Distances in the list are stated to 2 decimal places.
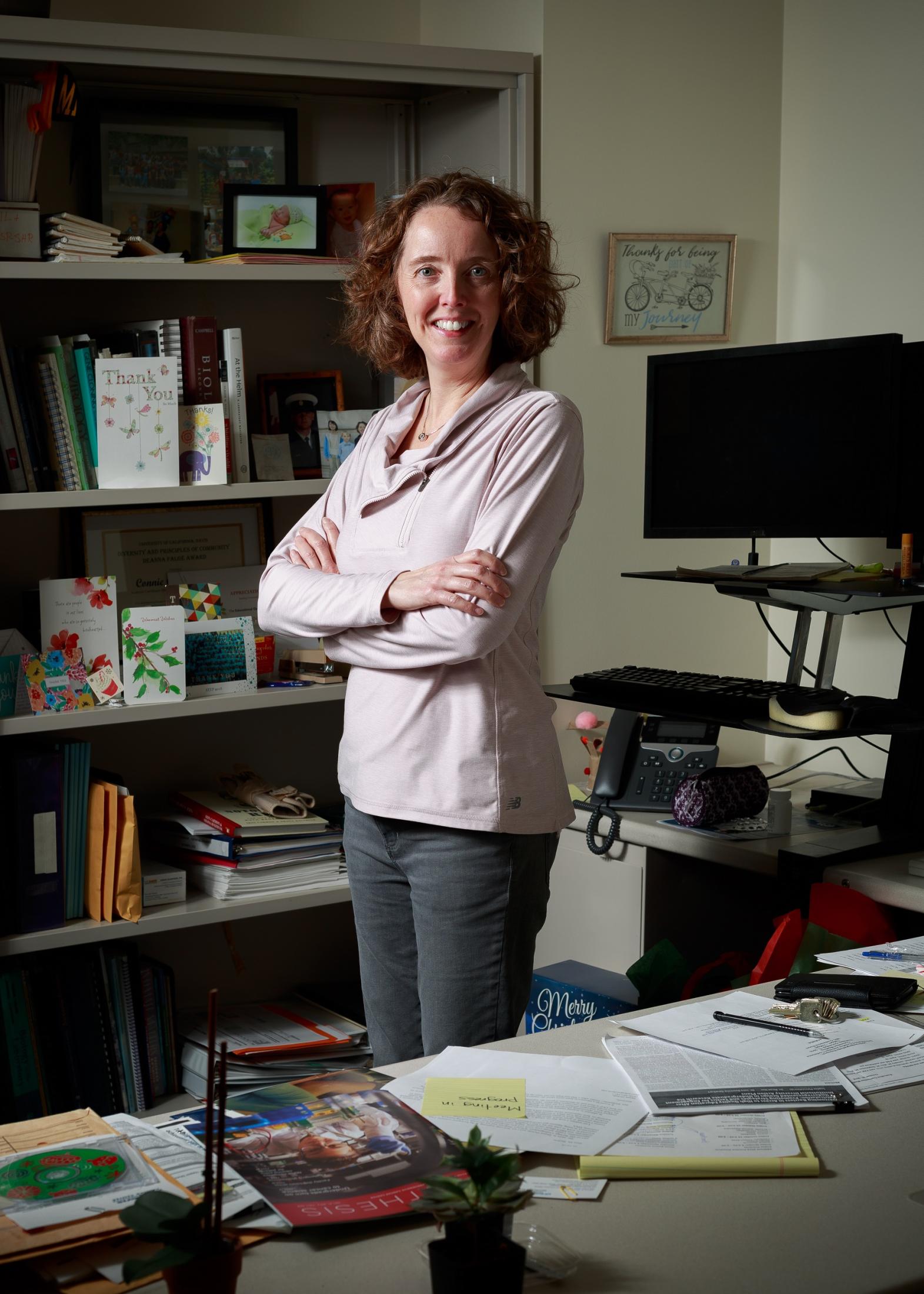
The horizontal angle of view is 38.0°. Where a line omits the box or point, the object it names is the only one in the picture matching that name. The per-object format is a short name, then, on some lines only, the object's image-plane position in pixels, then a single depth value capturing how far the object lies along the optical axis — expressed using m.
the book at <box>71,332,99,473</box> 2.48
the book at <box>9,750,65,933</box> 2.44
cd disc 1.08
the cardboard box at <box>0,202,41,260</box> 2.38
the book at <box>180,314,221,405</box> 2.56
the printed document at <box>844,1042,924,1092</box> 1.29
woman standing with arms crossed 1.65
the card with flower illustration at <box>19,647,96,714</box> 2.42
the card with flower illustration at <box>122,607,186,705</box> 2.47
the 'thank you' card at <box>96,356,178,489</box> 2.47
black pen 1.41
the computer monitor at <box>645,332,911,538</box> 2.31
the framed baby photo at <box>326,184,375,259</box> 2.79
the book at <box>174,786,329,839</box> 2.61
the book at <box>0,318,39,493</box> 2.41
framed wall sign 2.92
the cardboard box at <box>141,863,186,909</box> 2.56
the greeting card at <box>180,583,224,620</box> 2.63
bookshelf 2.44
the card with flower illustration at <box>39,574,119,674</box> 2.47
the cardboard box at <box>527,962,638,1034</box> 2.31
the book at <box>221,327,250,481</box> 2.59
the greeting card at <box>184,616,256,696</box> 2.57
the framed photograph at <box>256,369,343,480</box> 2.78
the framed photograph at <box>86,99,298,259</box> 2.64
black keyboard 2.25
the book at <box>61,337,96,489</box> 2.50
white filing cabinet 2.48
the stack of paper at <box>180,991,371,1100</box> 2.61
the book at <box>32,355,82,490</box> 2.47
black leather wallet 1.47
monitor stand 2.21
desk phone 2.55
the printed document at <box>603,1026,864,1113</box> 1.23
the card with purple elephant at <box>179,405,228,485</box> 2.54
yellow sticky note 1.21
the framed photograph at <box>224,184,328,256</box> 2.63
